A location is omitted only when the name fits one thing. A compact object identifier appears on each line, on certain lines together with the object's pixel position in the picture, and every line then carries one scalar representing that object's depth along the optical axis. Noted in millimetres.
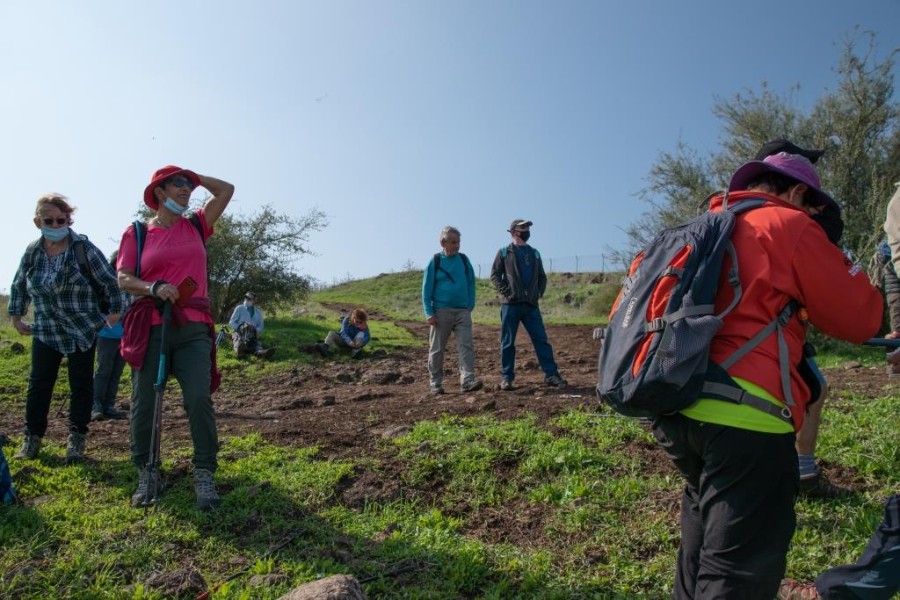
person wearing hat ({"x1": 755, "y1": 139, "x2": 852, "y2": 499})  3037
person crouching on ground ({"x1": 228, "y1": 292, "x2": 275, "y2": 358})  12844
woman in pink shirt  4320
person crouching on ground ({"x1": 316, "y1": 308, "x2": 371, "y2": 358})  14344
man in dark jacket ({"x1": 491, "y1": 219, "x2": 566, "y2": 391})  8016
